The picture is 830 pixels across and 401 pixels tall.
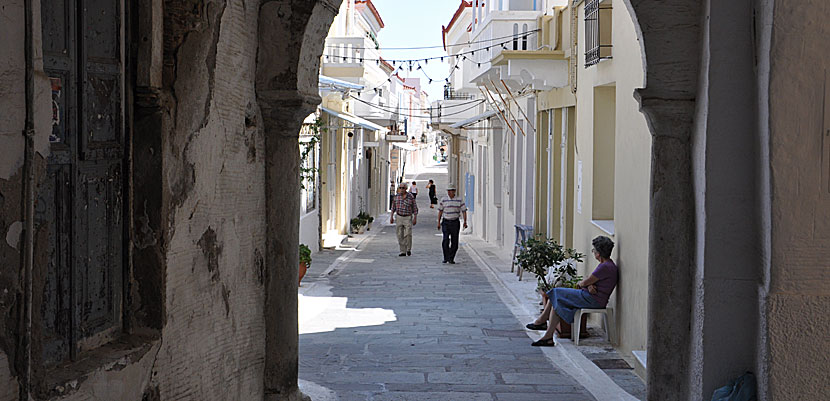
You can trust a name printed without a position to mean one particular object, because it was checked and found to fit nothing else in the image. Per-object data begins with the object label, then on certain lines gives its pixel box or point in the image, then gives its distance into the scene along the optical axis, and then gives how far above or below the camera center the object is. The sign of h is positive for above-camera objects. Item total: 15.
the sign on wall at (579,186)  12.22 -0.31
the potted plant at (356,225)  27.51 -1.75
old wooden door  3.94 -0.08
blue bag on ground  5.05 -1.15
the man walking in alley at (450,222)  19.27 -1.16
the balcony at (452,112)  32.47 +1.65
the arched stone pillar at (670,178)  5.49 -0.09
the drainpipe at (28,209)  3.28 -0.16
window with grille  10.89 +1.47
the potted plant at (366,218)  28.73 -1.65
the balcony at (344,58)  25.00 +2.55
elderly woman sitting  9.53 -1.28
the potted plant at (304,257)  14.14 -1.35
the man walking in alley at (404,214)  20.42 -1.08
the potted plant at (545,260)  11.48 -1.19
